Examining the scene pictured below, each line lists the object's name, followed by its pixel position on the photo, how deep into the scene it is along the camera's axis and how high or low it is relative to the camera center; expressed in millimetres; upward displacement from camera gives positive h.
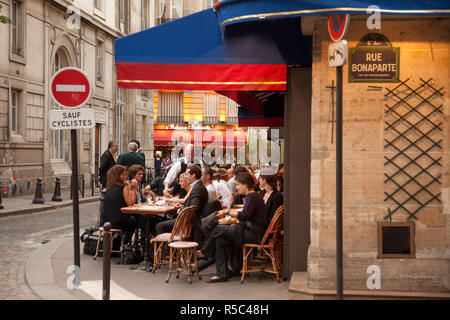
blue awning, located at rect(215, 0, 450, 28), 5039 +1315
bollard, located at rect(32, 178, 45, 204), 17572 -1447
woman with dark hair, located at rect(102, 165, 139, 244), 8891 -753
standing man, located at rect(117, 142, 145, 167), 12273 -169
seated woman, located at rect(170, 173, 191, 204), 9680 -586
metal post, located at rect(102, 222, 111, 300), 5469 -1072
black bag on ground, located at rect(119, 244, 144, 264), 8742 -1635
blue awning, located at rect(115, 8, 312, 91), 6516 +1198
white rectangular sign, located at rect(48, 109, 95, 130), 6688 +393
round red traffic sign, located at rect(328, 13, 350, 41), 4662 +1128
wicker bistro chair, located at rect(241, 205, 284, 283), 7426 -1257
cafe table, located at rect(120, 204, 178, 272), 8312 -903
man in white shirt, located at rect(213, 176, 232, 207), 9985 -728
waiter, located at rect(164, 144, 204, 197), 12195 -403
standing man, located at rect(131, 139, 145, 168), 13186 +6
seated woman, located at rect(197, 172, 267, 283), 7531 -1084
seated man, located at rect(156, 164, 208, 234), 8336 -647
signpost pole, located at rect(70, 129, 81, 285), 6551 -665
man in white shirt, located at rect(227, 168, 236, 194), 12094 -721
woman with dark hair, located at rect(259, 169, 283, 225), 8047 -612
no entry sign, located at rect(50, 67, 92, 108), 6859 +773
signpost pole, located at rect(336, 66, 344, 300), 4148 -149
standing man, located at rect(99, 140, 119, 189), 11977 -209
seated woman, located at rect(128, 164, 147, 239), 10280 -419
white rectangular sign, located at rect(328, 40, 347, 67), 4174 +743
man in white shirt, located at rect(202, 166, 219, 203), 9094 -515
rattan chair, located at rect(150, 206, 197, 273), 7730 -1161
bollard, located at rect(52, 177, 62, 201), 18922 -1431
